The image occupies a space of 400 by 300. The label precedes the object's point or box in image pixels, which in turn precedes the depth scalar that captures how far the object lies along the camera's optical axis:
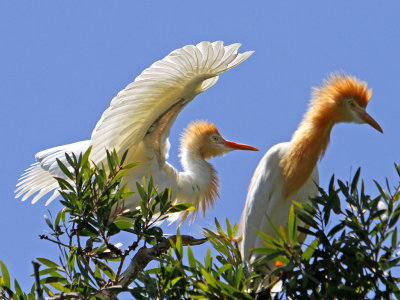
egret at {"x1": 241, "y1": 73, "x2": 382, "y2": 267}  9.13
